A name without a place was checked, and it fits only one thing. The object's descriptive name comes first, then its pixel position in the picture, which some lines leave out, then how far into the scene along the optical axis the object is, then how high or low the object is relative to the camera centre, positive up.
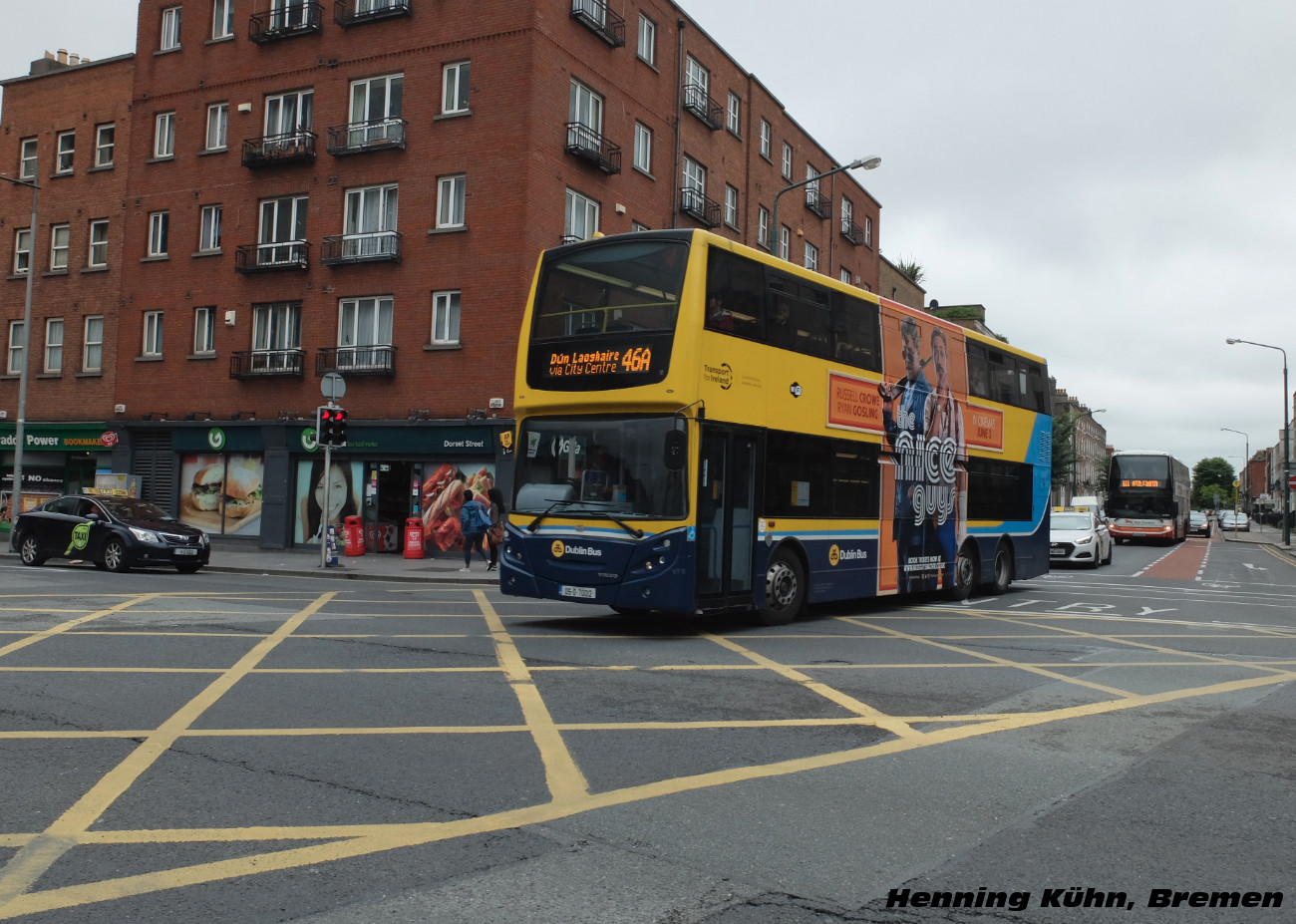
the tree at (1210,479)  181.88 +8.16
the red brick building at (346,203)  25.48 +7.73
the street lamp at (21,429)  27.98 +1.65
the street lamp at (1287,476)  46.15 +2.15
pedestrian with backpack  21.80 -0.36
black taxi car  19.73 -0.76
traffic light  21.35 +1.45
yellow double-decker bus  11.43 +0.89
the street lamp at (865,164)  23.60 +7.76
